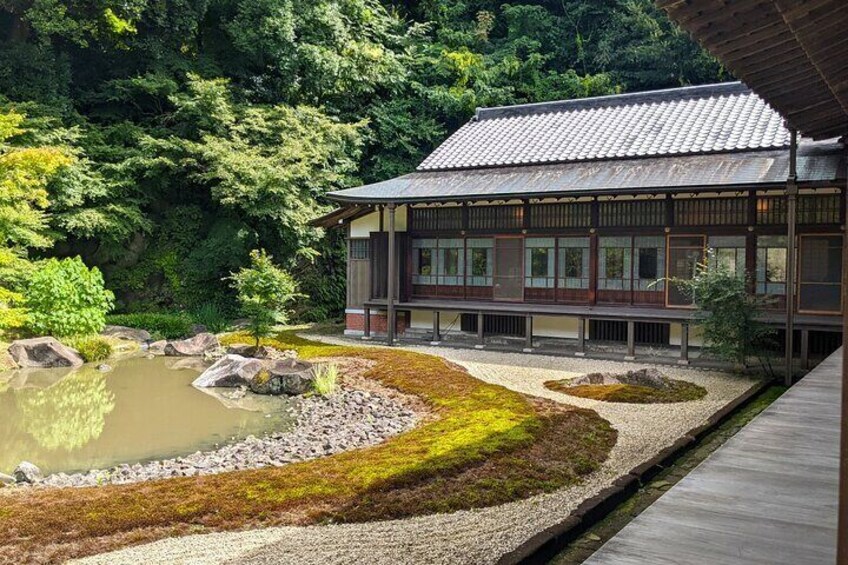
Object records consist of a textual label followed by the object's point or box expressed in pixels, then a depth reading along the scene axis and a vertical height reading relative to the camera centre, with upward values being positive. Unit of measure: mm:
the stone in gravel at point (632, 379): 10695 -1656
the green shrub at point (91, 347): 15758 -1792
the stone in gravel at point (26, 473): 7164 -2210
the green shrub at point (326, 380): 11477 -1844
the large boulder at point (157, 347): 17209 -1951
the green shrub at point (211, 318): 20234 -1361
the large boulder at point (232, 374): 12594 -1927
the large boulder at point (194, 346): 16625 -1833
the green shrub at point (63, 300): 15906 -665
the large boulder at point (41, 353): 14883 -1850
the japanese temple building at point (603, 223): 13070 +1321
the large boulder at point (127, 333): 17909 -1638
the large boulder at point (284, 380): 12008 -1926
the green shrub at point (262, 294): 15578 -456
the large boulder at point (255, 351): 15453 -1814
